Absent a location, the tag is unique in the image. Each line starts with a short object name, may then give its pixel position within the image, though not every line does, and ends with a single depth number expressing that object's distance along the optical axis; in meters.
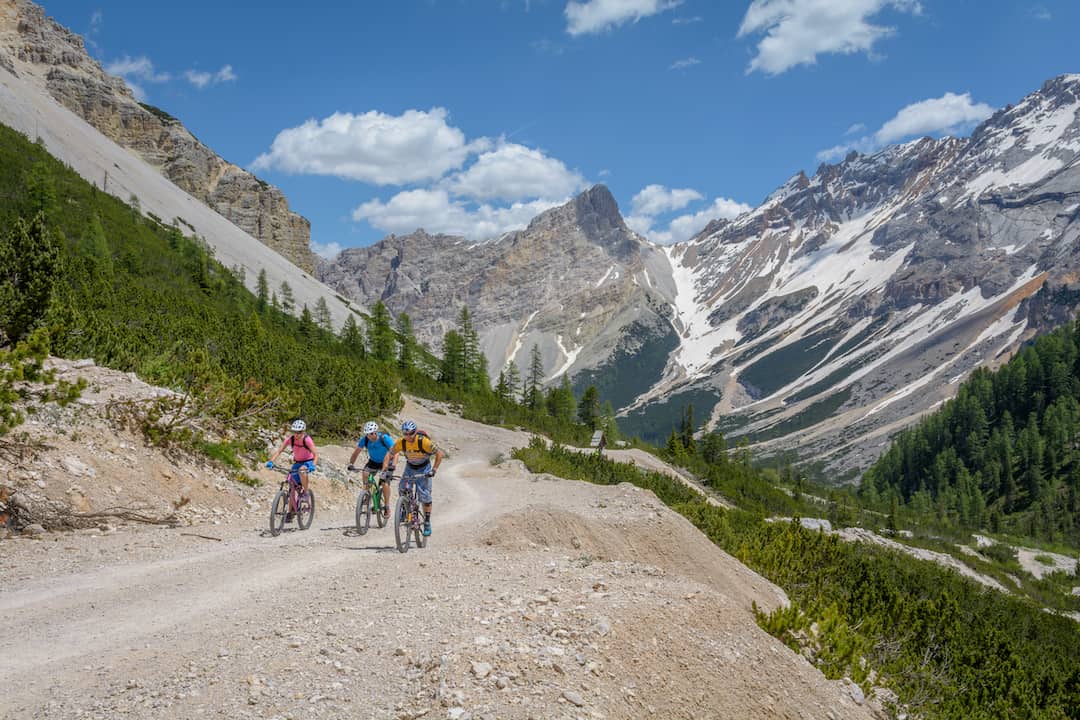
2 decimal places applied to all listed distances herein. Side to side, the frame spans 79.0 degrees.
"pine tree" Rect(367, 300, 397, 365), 73.31
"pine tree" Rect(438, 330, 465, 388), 80.88
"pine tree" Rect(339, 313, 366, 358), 70.31
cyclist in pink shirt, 13.77
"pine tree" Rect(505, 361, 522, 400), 105.41
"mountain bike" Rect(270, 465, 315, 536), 13.77
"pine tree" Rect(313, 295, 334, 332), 89.85
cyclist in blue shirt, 13.73
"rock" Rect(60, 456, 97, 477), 12.59
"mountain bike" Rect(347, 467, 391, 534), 14.12
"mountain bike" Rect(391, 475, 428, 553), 12.19
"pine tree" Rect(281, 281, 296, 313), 87.20
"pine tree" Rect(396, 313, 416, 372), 76.38
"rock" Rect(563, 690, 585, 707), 6.03
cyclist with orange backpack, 12.30
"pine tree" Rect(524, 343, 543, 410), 88.62
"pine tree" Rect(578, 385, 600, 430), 85.50
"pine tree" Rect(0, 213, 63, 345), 16.58
